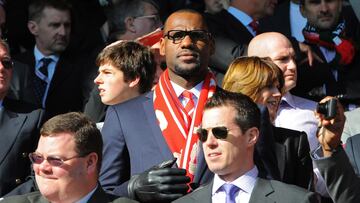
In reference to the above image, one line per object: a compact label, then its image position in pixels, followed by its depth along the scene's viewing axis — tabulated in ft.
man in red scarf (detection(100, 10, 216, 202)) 47.03
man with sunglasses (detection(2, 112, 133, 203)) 45.57
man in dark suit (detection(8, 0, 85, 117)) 66.49
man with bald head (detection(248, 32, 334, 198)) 55.47
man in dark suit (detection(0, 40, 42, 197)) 54.54
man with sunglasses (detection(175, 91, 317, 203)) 44.62
